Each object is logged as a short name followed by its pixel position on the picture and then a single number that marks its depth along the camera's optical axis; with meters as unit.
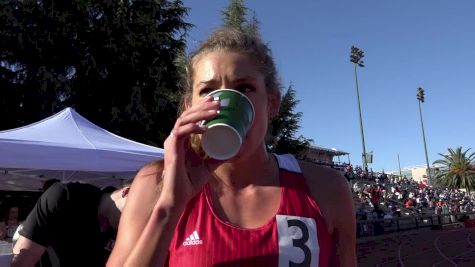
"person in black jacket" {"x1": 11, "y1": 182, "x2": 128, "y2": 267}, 2.54
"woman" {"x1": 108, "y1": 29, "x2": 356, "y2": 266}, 1.15
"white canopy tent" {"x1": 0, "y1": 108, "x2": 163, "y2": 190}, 4.78
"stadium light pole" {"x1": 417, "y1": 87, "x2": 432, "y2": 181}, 59.53
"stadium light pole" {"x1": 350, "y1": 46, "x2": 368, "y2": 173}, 43.66
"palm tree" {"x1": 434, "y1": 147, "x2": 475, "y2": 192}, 70.19
